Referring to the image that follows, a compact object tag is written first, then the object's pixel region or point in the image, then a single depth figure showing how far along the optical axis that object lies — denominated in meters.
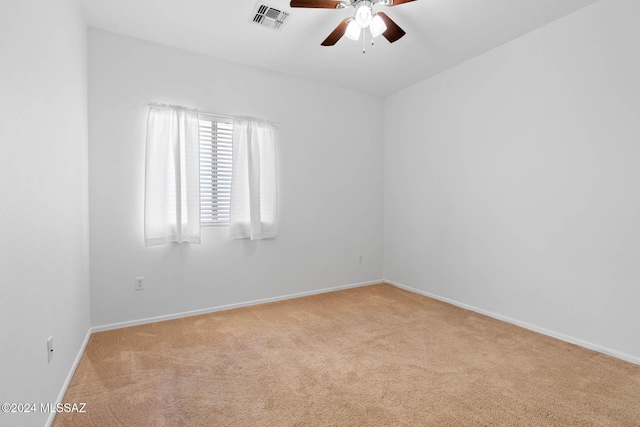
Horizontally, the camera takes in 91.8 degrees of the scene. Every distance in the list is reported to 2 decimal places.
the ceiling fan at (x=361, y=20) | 2.28
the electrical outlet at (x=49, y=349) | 1.66
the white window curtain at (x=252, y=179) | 3.63
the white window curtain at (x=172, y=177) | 3.15
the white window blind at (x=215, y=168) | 3.51
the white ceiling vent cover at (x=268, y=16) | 2.68
